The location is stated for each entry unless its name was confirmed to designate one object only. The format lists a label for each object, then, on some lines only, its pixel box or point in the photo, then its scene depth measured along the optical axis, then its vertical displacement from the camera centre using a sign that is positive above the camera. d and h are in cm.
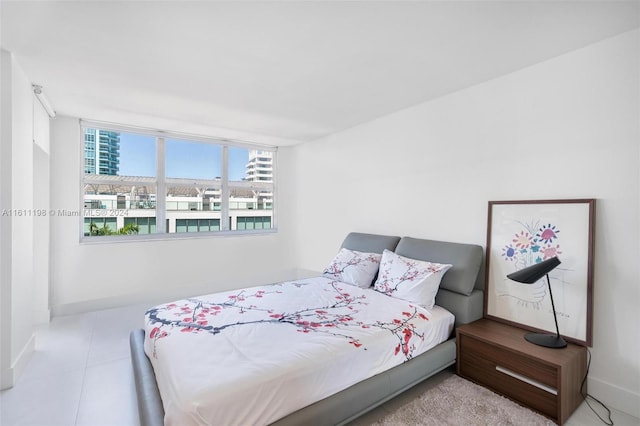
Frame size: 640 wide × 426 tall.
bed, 150 -84
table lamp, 207 -45
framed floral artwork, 214 -38
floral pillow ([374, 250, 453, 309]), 259 -62
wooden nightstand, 187 -106
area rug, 185 -129
